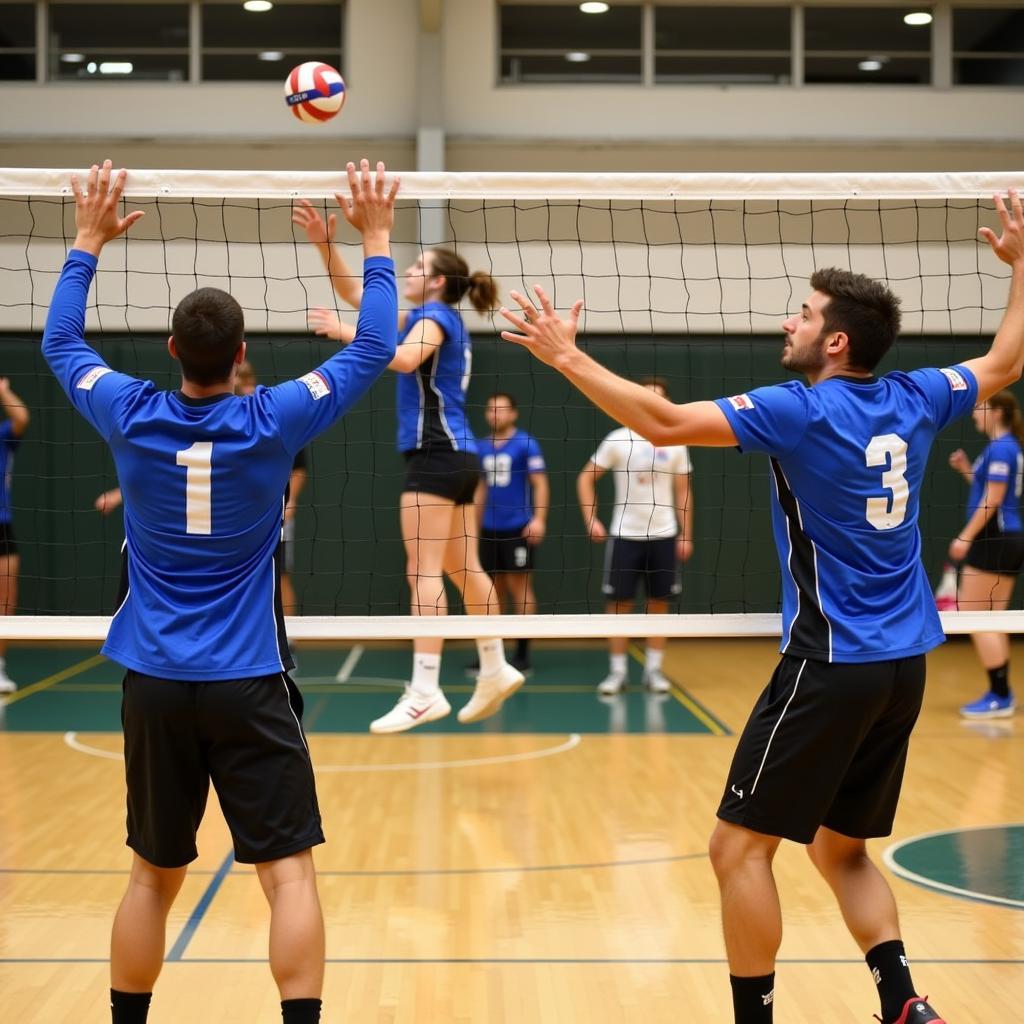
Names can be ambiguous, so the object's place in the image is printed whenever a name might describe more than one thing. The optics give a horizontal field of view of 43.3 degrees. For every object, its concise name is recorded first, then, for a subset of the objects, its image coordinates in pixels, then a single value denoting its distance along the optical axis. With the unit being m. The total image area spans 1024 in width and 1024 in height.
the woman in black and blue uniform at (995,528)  8.13
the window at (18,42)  12.71
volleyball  4.90
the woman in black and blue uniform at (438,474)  5.29
